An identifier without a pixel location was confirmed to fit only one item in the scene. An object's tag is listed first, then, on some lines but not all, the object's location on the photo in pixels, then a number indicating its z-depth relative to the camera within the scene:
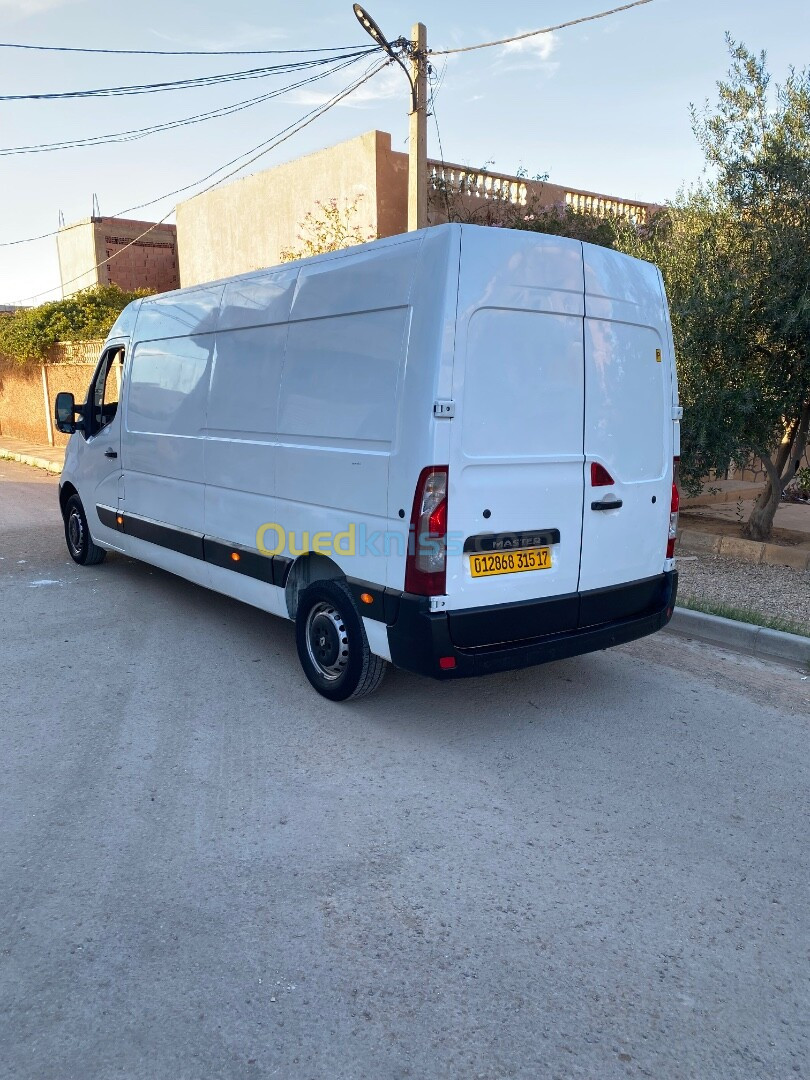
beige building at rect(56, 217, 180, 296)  24.69
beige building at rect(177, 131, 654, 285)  13.12
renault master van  3.94
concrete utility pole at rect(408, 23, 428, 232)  10.79
